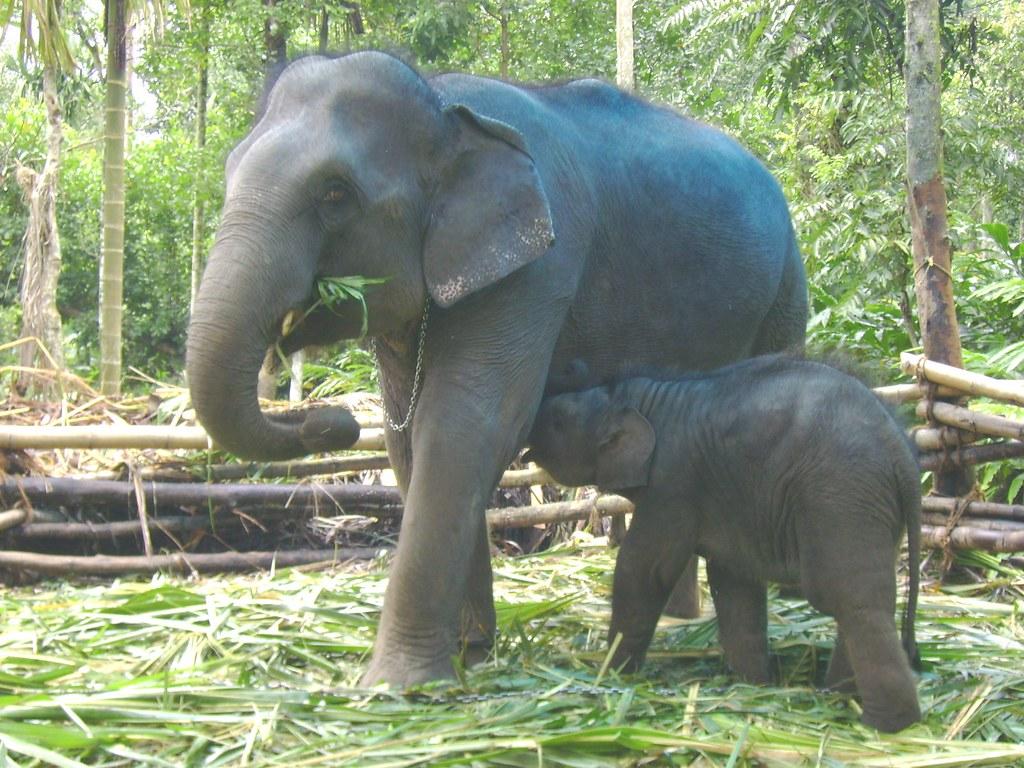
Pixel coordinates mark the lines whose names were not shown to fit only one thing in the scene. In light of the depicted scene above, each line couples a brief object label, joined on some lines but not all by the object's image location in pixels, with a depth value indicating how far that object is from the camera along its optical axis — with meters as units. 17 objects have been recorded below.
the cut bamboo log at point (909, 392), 6.07
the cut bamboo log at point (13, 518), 6.29
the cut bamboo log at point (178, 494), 6.53
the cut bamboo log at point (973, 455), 5.85
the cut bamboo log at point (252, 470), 6.79
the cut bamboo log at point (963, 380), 5.29
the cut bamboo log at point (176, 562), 6.23
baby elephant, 3.62
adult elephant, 3.46
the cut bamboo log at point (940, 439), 6.05
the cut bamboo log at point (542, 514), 6.82
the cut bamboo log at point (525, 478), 6.84
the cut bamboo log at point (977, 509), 5.96
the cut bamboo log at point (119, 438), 6.30
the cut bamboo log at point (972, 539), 5.71
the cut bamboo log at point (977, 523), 5.84
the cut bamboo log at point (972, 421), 5.49
